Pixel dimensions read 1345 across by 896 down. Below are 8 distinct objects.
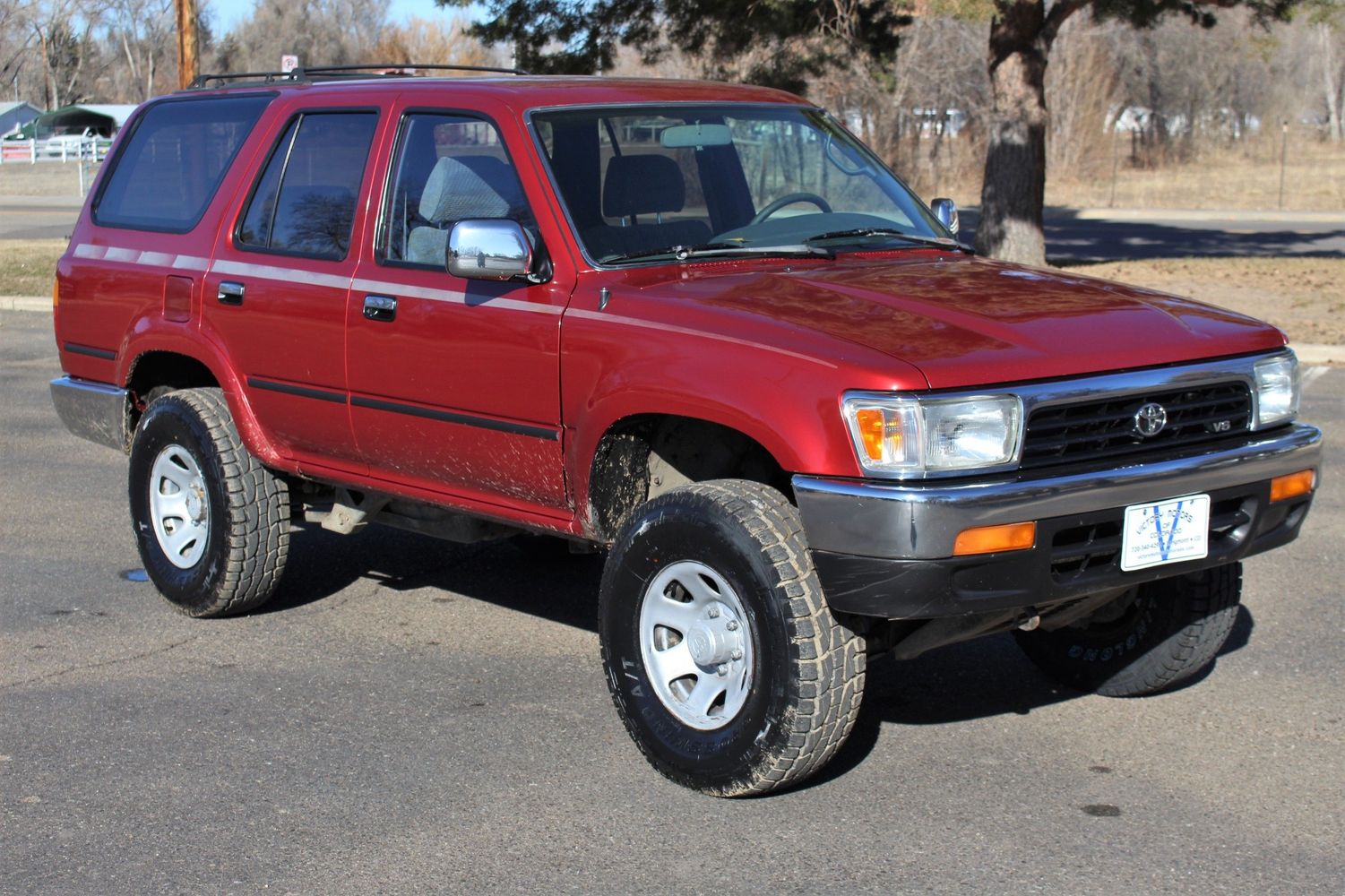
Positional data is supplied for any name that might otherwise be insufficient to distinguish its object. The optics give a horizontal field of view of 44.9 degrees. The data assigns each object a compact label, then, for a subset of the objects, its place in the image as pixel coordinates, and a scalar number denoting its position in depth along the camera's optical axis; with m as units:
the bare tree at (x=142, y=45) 102.75
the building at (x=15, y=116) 78.96
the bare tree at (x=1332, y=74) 69.49
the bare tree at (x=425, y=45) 70.25
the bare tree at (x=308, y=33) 90.94
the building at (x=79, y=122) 62.03
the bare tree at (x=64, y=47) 96.69
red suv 4.06
